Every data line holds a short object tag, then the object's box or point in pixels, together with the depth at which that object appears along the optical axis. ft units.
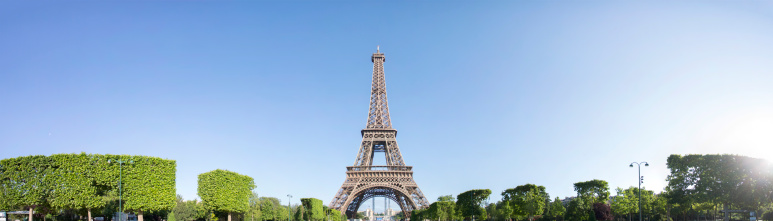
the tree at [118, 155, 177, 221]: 149.59
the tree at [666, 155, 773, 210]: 161.27
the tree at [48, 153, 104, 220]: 145.28
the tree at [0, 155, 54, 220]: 145.59
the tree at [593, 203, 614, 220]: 212.23
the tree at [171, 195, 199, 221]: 246.68
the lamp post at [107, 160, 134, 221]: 149.24
